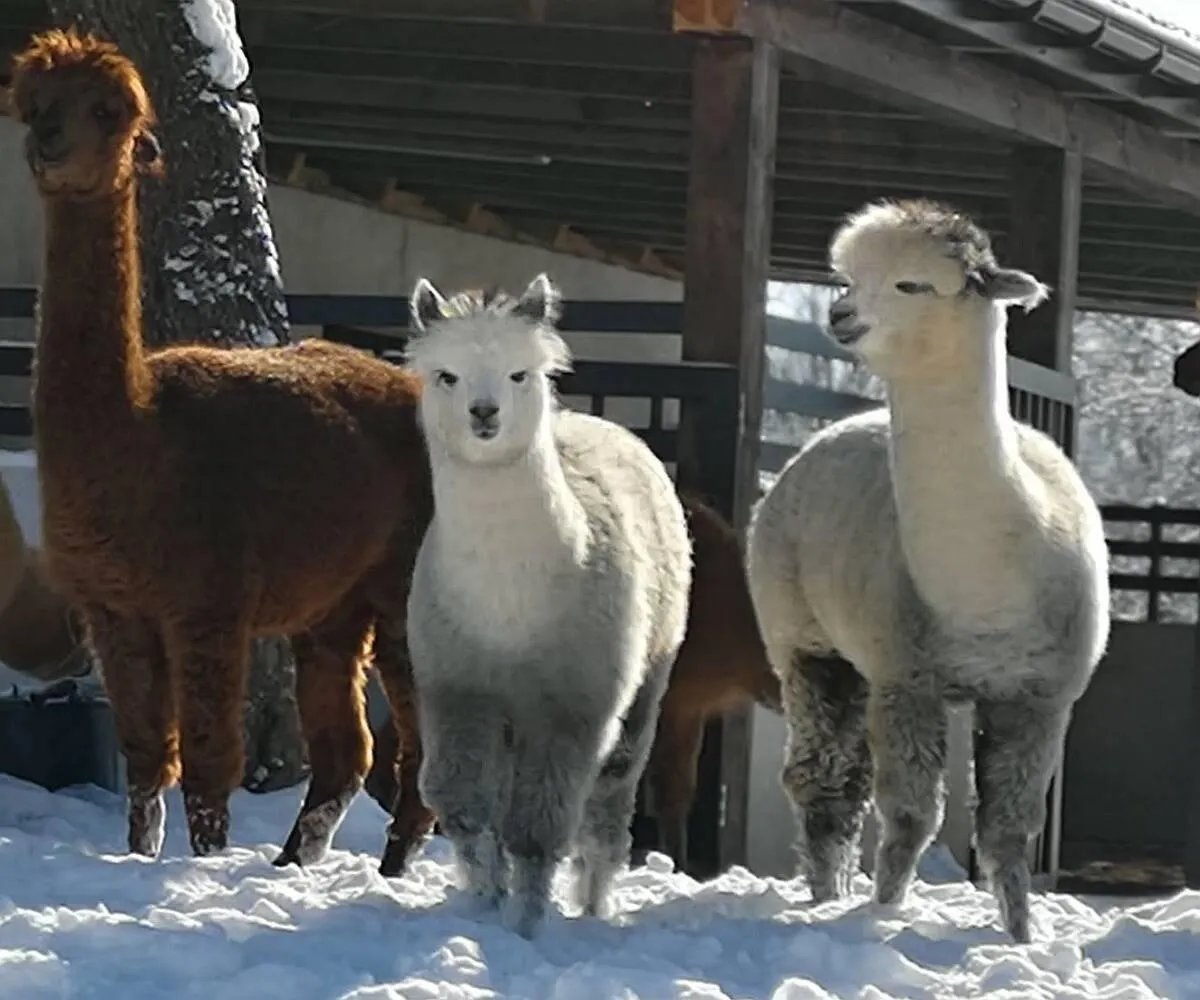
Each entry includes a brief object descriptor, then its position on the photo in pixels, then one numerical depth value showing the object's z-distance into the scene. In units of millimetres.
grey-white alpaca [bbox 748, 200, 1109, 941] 6277
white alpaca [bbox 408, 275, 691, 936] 5867
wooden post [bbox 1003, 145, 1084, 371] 12383
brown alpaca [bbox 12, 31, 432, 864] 6730
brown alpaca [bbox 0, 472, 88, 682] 9234
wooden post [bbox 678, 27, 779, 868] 9742
